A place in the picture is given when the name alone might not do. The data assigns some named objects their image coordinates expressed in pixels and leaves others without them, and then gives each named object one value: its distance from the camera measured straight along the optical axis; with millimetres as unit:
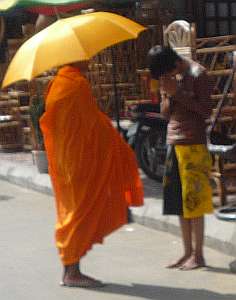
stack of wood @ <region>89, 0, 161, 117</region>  21011
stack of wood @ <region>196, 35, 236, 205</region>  14468
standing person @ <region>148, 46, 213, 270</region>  10767
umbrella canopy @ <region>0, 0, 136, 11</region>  17696
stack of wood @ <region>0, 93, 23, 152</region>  24021
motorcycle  17231
